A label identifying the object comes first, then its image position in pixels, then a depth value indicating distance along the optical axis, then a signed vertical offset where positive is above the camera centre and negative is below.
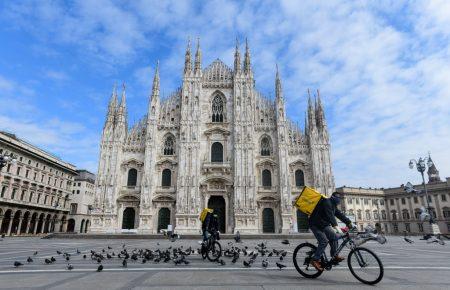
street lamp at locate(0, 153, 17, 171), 16.23 +3.65
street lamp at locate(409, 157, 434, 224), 21.86 +4.49
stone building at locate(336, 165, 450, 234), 53.75 +4.61
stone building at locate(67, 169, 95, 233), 57.28 +4.62
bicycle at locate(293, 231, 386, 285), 5.30 -0.58
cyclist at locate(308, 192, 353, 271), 5.75 +0.10
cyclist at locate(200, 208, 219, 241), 9.05 +0.18
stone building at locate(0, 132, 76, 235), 37.88 +5.28
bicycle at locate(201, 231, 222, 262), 8.76 -0.54
